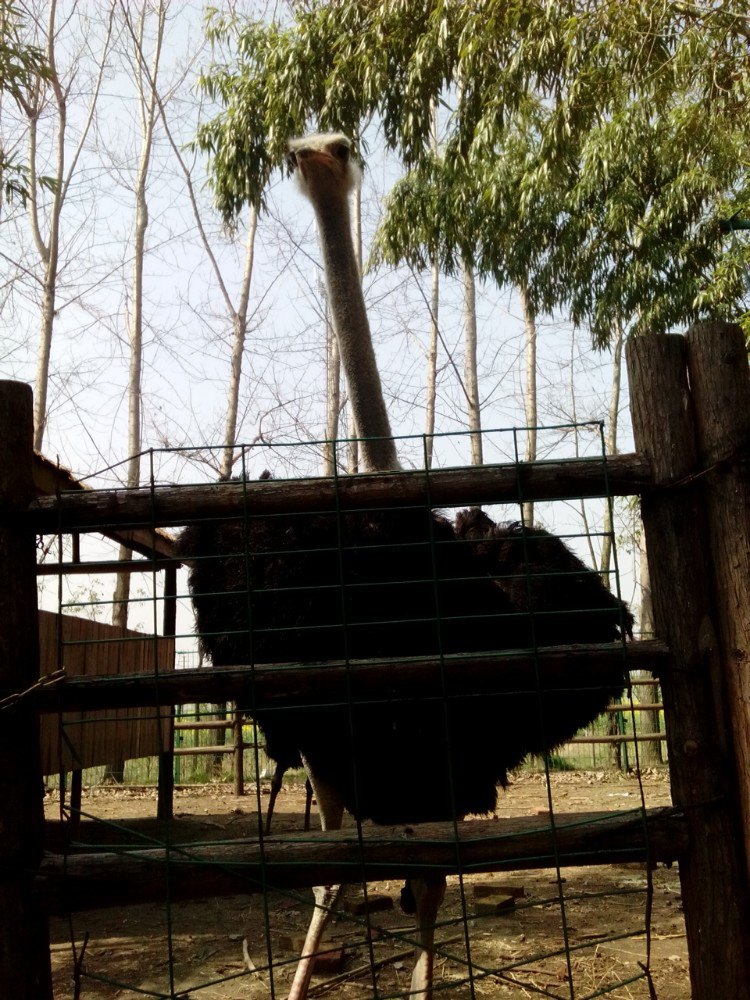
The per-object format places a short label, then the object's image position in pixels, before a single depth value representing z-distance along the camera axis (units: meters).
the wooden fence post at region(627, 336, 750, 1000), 2.03
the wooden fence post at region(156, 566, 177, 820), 6.20
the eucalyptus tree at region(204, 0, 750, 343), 8.88
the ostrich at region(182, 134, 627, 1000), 2.81
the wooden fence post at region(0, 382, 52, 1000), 2.03
